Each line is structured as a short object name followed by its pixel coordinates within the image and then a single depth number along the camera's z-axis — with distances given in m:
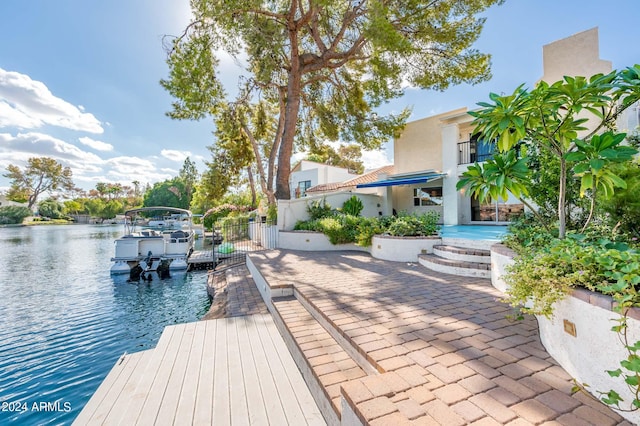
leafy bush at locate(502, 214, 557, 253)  4.42
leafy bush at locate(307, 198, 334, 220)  15.10
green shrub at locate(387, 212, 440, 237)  9.69
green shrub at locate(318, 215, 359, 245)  12.38
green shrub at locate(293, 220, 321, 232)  13.29
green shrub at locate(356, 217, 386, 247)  10.83
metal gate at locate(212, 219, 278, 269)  14.30
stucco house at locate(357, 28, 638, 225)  12.71
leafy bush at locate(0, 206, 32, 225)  61.00
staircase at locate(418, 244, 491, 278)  6.90
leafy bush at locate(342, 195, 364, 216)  16.25
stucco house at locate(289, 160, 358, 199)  28.20
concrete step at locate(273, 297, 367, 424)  2.87
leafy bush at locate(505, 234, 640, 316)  2.17
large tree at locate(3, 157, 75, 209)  70.69
